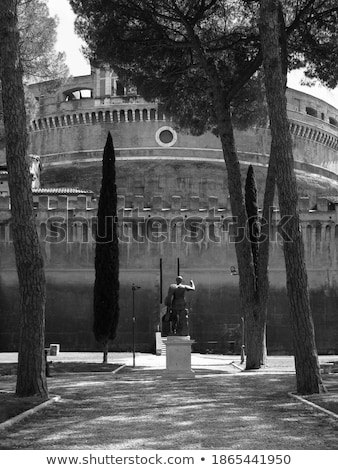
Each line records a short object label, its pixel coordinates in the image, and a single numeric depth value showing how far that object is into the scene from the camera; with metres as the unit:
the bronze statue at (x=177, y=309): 14.16
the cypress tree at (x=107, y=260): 20.67
